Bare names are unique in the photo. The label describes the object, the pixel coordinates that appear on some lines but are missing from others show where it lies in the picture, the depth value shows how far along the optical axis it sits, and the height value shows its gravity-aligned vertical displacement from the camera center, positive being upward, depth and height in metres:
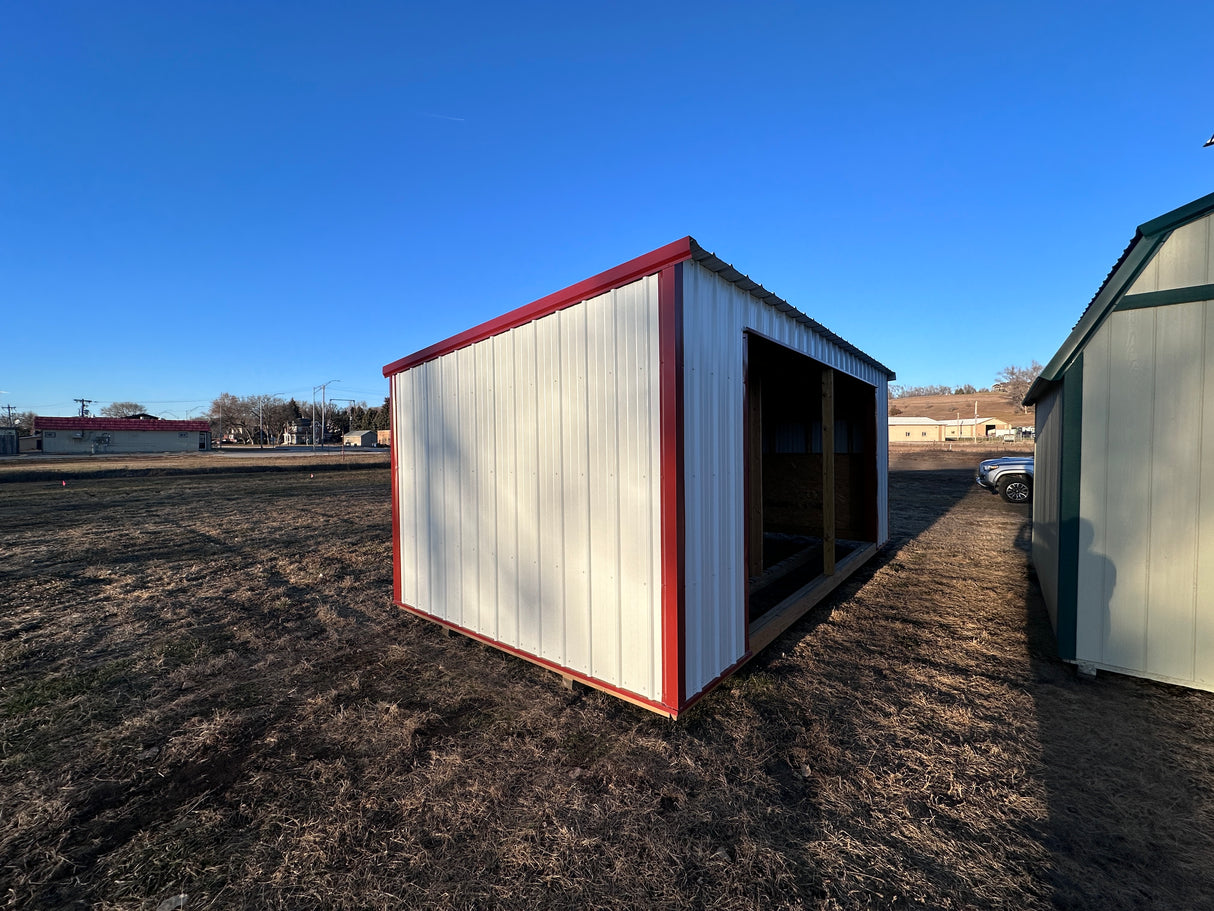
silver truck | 12.20 -1.12
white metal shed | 2.89 -0.28
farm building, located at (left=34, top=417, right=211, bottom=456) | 45.47 +0.82
